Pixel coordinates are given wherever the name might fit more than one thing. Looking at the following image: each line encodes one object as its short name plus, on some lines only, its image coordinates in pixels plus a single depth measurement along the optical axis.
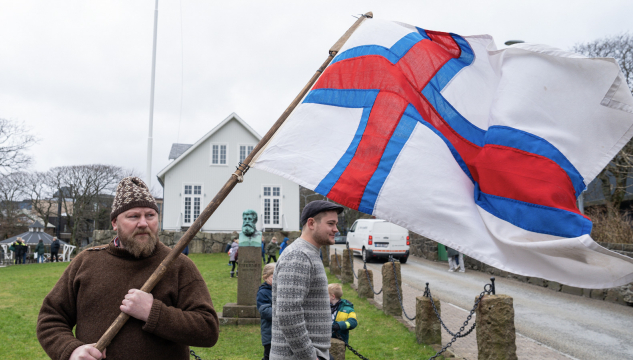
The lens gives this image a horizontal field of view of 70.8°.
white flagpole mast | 19.76
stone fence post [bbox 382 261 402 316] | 9.25
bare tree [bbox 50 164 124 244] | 44.25
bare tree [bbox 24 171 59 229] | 44.38
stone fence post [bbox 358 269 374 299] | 11.44
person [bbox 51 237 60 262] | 30.30
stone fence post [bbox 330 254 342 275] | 16.69
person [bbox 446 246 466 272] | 18.36
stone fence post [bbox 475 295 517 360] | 4.87
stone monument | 9.26
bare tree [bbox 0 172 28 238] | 39.91
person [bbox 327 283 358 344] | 5.04
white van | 20.50
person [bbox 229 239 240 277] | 16.95
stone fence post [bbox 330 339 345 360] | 4.81
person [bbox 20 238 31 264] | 29.47
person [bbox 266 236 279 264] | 18.33
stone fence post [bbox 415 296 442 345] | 7.02
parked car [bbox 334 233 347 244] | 47.24
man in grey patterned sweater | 2.62
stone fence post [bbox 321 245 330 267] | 19.16
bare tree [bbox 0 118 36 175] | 28.49
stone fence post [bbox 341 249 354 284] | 14.38
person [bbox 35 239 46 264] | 29.92
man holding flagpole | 2.26
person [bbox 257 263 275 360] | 4.57
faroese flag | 2.67
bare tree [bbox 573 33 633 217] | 21.61
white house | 30.98
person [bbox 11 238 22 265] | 28.86
